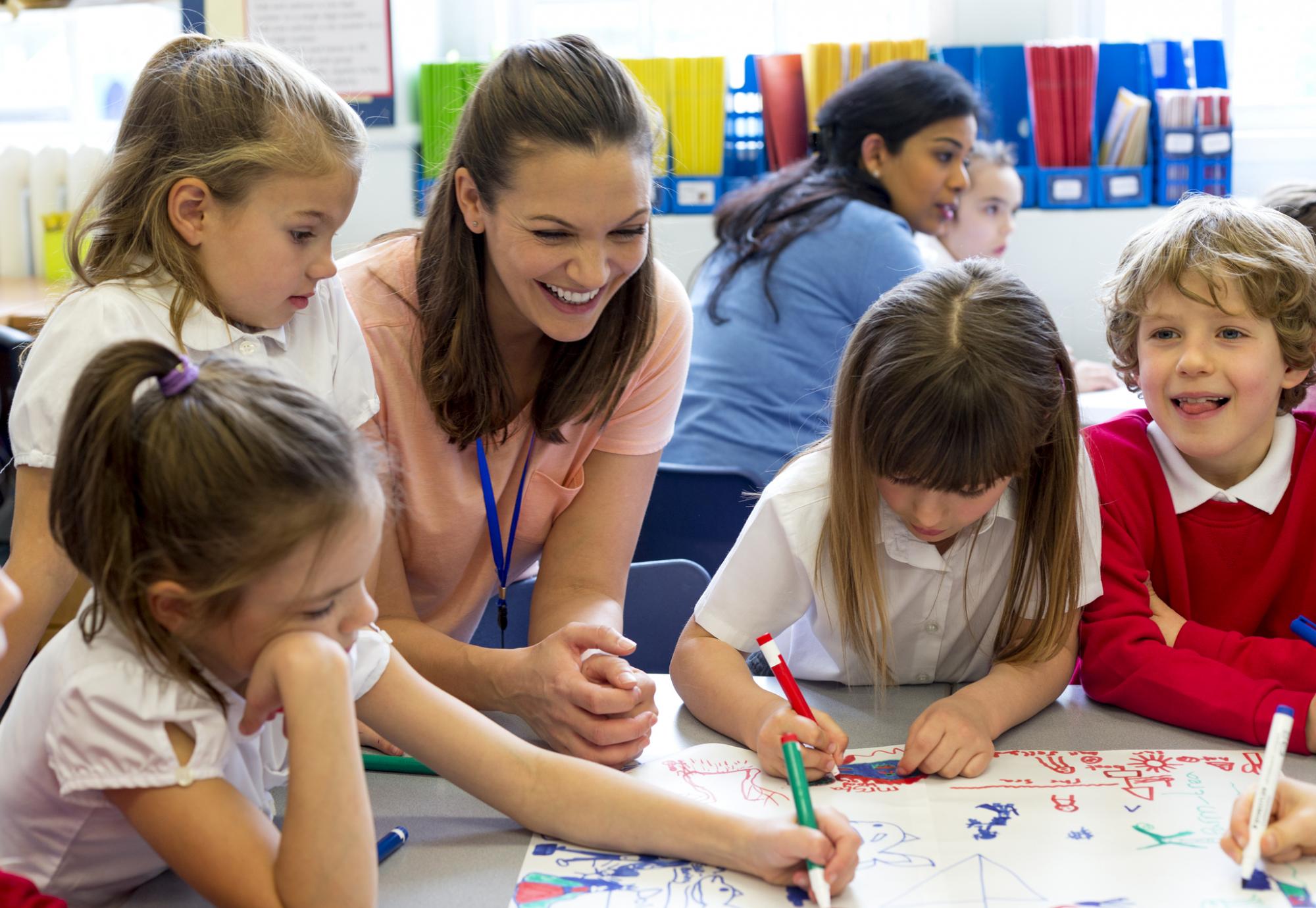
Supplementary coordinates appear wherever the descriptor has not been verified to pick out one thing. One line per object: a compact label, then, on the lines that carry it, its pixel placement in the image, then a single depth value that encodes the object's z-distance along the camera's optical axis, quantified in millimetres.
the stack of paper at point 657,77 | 3148
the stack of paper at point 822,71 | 3074
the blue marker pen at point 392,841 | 895
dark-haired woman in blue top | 2096
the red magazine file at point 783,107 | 3117
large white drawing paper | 835
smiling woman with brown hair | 1145
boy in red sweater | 1212
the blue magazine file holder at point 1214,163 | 2982
